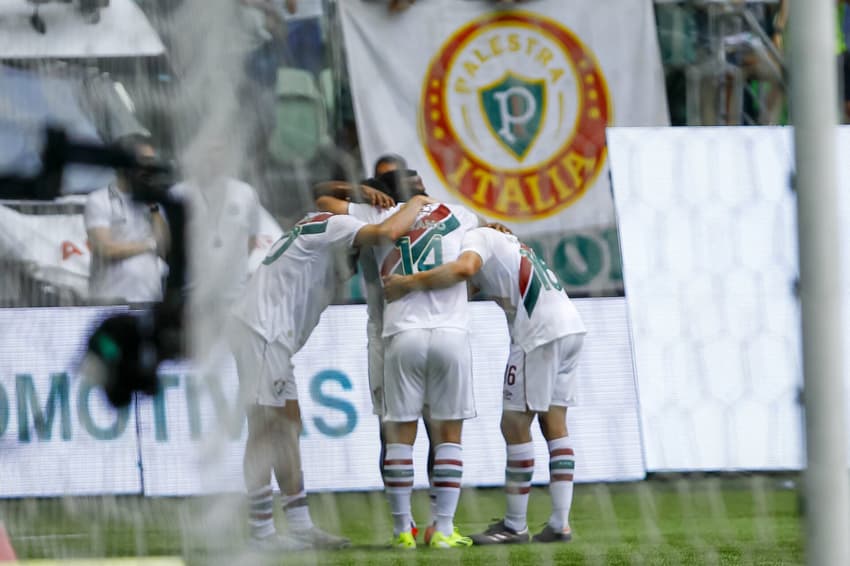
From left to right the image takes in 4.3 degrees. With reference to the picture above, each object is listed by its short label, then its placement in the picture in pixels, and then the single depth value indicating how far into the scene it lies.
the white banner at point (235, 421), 46.68
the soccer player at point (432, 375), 49.54
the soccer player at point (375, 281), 47.89
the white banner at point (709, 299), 49.03
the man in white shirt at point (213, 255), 43.64
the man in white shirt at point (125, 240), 46.86
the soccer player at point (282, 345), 46.76
